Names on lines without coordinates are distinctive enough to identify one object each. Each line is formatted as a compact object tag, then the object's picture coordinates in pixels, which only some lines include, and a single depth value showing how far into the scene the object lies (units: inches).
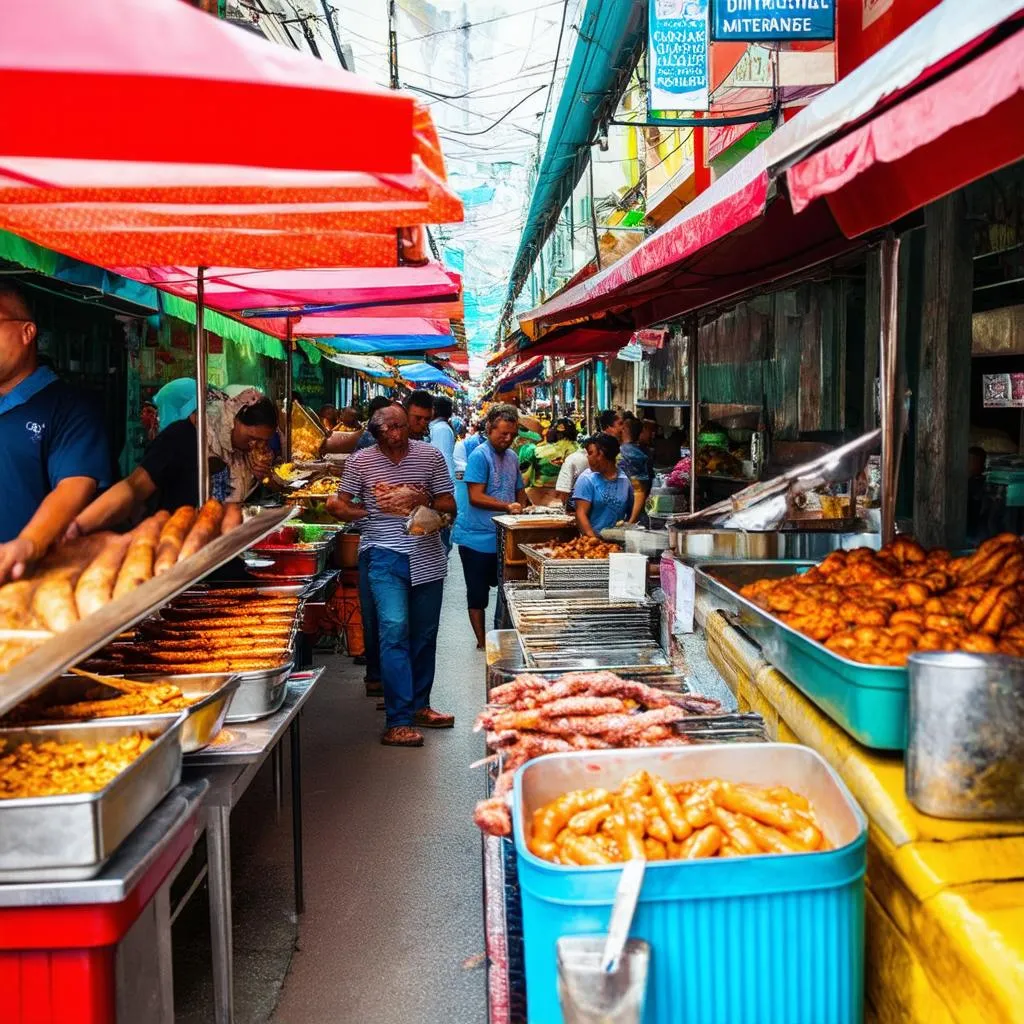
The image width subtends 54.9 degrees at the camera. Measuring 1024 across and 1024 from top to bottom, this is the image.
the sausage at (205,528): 147.8
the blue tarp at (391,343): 524.1
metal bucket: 81.2
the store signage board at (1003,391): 343.3
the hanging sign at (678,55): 324.2
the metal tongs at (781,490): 177.9
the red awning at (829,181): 75.7
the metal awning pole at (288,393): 364.7
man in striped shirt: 262.5
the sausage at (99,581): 125.9
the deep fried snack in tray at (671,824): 82.1
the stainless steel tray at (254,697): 144.6
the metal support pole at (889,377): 158.4
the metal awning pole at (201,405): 216.7
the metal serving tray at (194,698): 121.6
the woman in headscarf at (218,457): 237.8
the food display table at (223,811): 125.6
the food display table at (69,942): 89.0
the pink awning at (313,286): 233.5
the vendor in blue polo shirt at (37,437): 165.9
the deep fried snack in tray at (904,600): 107.8
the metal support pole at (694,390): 274.7
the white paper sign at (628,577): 215.5
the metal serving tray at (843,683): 92.7
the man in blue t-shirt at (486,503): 348.5
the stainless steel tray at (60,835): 88.7
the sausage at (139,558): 131.0
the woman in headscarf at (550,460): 586.2
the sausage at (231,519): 166.9
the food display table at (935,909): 68.3
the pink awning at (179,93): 90.6
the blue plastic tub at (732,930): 73.7
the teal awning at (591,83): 431.8
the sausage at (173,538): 140.4
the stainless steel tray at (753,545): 191.6
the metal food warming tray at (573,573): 250.2
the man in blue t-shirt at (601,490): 339.6
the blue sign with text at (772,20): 267.0
